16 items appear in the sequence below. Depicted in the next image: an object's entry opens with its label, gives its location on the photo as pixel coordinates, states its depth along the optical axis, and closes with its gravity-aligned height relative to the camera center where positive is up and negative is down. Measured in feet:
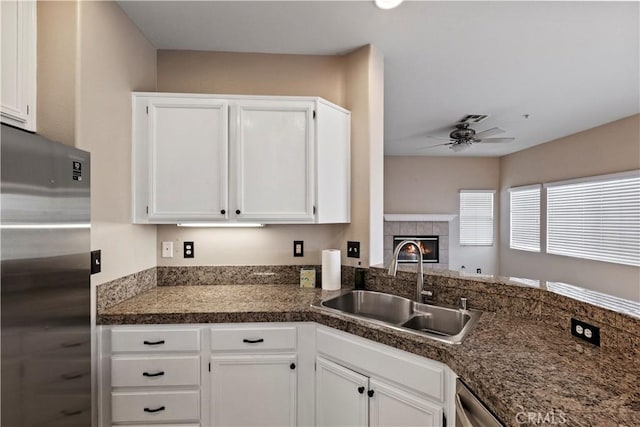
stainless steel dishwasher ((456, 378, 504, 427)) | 3.11 -2.08
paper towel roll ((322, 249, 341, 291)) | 7.19 -1.28
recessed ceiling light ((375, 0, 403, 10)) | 5.82 +3.92
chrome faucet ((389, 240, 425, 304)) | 5.58 -1.02
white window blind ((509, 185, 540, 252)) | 18.37 -0.20
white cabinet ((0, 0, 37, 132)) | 4.17 +2.10
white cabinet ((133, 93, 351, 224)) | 6.59 +1.18
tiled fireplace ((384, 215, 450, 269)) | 20.29 -1.25
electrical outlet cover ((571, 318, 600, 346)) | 3.93 -1.50
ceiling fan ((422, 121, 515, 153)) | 13.64 +3.43
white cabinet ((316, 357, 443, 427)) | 4.44 -2.90
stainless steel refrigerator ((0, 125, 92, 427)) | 3.46 -0.86
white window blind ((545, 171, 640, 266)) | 12.88 -0.16
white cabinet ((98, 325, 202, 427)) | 5.40 -2.78
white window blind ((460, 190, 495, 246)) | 21.29 -0.16
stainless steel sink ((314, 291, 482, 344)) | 5.21 -1.86
